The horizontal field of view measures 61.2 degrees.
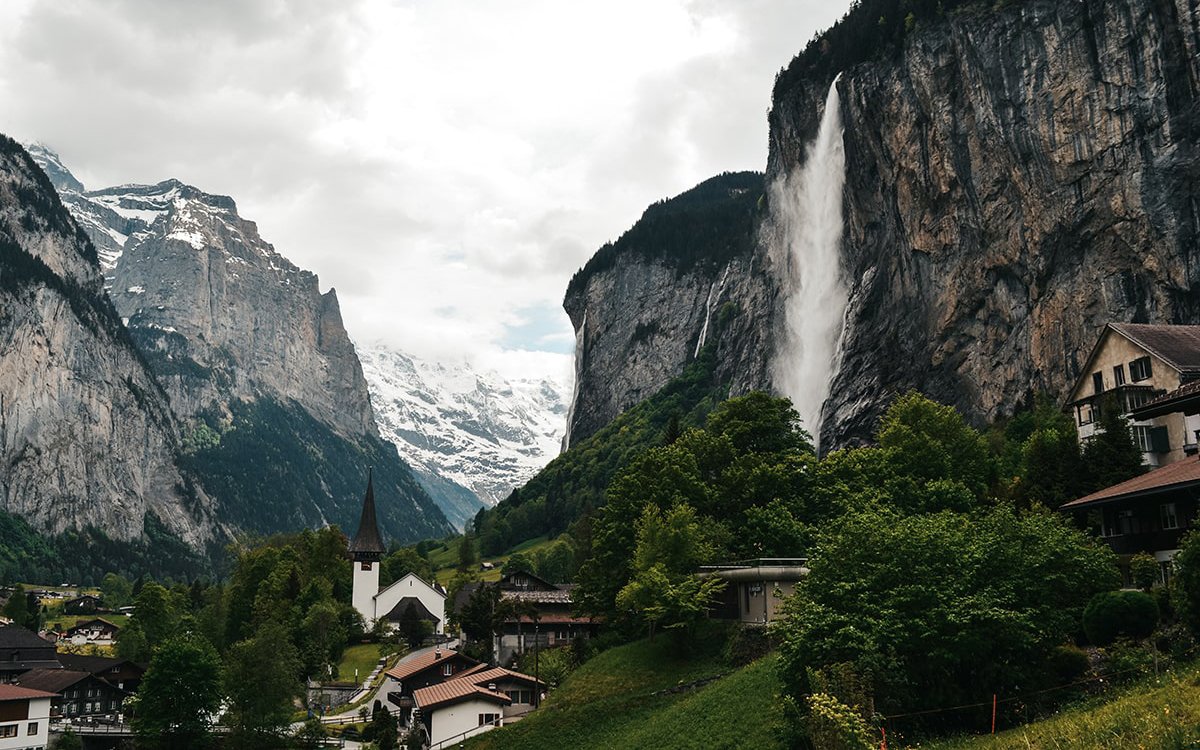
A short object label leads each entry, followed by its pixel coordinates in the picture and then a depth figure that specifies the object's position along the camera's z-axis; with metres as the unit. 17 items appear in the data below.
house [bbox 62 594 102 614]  192.75
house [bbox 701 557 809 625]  54.84
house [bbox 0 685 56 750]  85.25
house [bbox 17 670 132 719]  98.44
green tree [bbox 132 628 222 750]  80.06
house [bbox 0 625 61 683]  102.88
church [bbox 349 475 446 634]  127.44
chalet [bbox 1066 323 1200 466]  57.09
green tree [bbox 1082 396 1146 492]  51.78
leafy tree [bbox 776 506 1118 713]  33.56
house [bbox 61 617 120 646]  157.88
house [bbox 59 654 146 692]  109.38
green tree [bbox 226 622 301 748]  75.69
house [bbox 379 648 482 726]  76.19
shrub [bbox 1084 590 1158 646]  33.53
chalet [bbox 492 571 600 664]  80.00
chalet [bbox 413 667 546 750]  62.09
